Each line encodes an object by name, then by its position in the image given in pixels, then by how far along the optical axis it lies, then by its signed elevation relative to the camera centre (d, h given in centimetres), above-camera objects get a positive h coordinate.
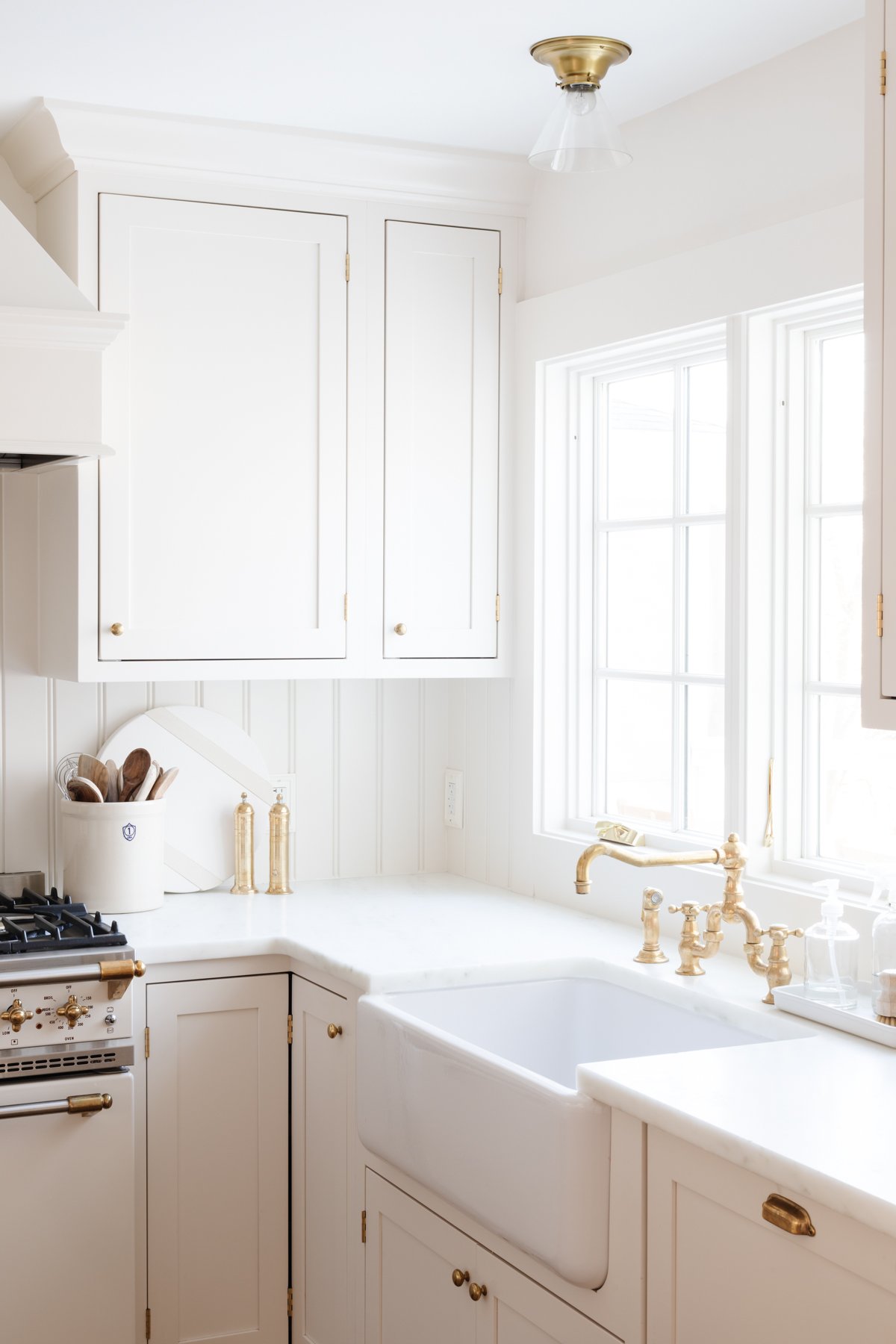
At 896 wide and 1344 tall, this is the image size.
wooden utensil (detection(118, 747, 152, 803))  282 -24
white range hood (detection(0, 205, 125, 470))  237 +55
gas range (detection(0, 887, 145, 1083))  230 -60
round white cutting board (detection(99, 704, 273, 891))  300 -27
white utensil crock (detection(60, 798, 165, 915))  276 -40
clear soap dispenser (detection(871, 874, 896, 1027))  189 -44
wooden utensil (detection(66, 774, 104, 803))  277 -27
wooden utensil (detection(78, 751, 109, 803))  283 -24
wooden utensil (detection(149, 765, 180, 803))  283 -27
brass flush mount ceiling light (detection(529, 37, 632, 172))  215 +88
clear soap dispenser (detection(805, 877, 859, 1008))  201 -45
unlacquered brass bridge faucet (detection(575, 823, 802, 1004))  213 -43
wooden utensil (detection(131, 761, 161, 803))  281 -27
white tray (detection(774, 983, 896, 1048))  188 -51
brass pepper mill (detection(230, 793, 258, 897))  303 -42
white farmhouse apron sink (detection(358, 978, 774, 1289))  174 -65
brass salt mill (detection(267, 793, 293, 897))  305 -43
